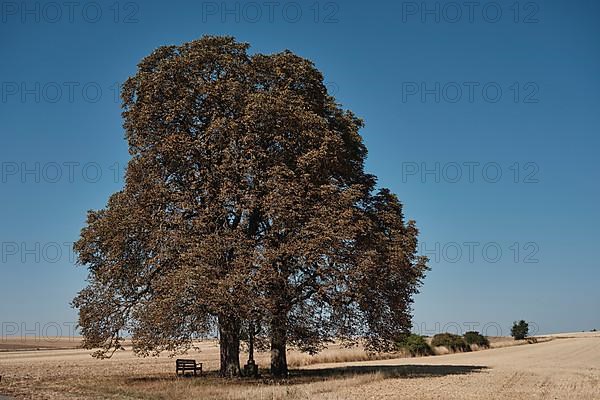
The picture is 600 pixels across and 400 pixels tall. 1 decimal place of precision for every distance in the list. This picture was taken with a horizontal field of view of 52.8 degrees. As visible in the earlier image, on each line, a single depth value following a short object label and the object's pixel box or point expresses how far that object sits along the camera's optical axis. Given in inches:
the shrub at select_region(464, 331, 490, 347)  3198.8
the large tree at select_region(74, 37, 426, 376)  1078.4
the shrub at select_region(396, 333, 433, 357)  2662.4
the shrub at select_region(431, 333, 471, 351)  2972.4
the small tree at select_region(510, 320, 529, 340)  4732.8
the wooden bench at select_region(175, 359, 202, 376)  1353.3
